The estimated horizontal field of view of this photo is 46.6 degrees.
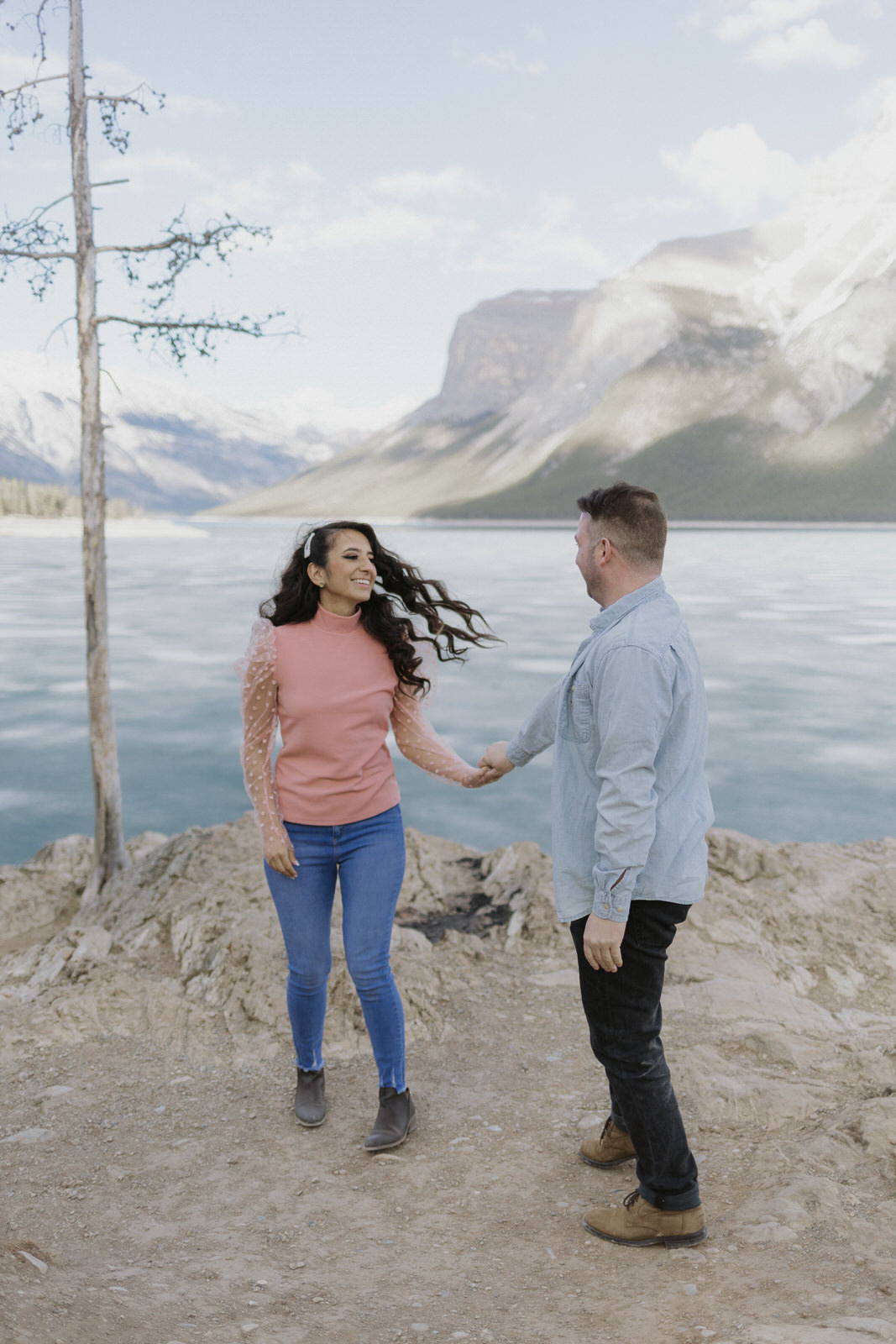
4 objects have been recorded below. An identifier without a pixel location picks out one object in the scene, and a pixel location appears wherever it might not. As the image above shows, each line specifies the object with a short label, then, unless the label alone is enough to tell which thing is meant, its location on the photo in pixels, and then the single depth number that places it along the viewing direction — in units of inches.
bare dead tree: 229.5
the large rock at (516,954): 149.2
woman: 124.5
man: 92.4
